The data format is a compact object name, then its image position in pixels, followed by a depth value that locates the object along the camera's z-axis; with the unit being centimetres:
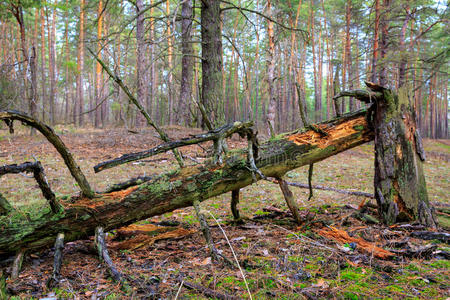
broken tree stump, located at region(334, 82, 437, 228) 299
